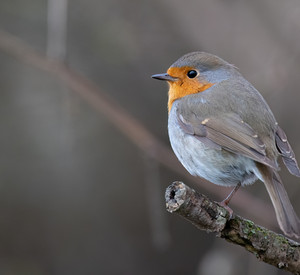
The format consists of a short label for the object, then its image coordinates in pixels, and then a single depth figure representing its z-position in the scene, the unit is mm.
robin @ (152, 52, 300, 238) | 7681
